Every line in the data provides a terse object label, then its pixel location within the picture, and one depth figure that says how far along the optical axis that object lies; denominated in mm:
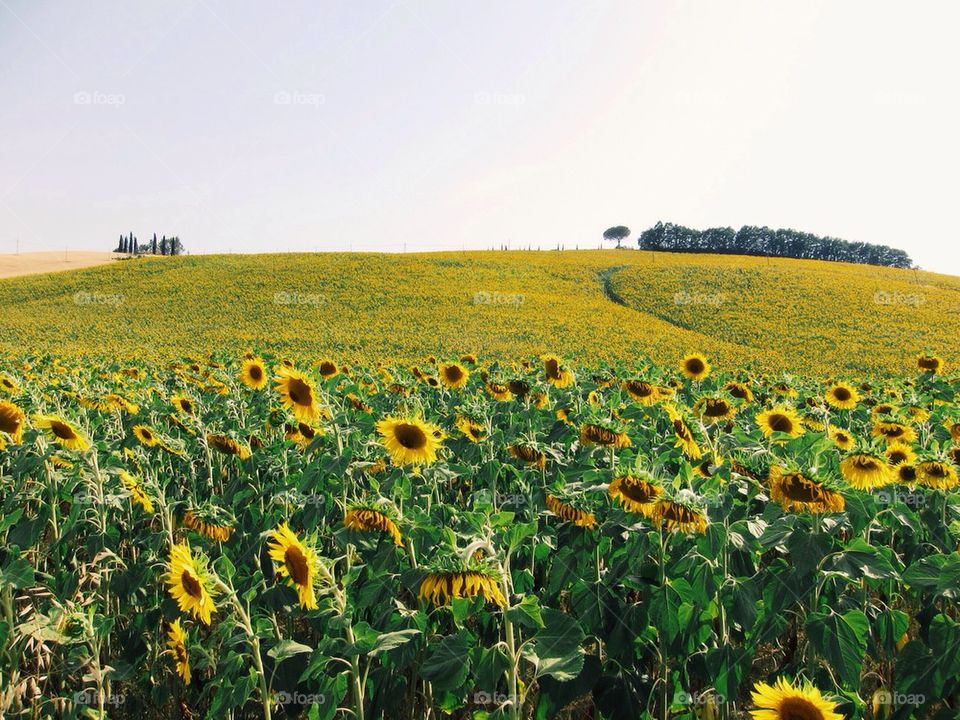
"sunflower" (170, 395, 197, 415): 6152
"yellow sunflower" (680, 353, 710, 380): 6685
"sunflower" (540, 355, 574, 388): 5773
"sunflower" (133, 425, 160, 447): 5058
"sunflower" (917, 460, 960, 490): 3580
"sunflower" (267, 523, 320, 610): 2480
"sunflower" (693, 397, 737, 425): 4590
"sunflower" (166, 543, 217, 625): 2404
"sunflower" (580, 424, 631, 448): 3658
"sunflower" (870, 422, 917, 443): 5000
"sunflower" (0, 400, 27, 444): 4203
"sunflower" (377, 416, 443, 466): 3725
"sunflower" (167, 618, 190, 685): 3006
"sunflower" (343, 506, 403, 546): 2865
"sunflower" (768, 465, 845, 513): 2672
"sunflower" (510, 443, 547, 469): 3793
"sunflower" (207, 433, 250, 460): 4574
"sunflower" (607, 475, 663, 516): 2793
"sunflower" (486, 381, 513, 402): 5805
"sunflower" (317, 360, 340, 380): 7055
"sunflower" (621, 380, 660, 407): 5363
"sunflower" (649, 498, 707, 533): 2646
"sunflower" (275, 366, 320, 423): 4539
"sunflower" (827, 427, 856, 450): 4598
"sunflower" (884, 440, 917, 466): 4199
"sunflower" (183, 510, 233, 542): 3588
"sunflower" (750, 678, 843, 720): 2064
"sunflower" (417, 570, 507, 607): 2250
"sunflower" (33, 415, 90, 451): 3943
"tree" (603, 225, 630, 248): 151375
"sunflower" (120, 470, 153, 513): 3693
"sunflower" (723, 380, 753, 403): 6898
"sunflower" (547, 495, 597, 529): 3209
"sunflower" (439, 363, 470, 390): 6883
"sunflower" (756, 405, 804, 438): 4645
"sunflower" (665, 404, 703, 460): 3863
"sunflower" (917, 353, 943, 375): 9508
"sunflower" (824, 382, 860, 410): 7363
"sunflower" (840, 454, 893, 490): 3275
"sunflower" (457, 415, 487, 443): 4684
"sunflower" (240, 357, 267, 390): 6441
